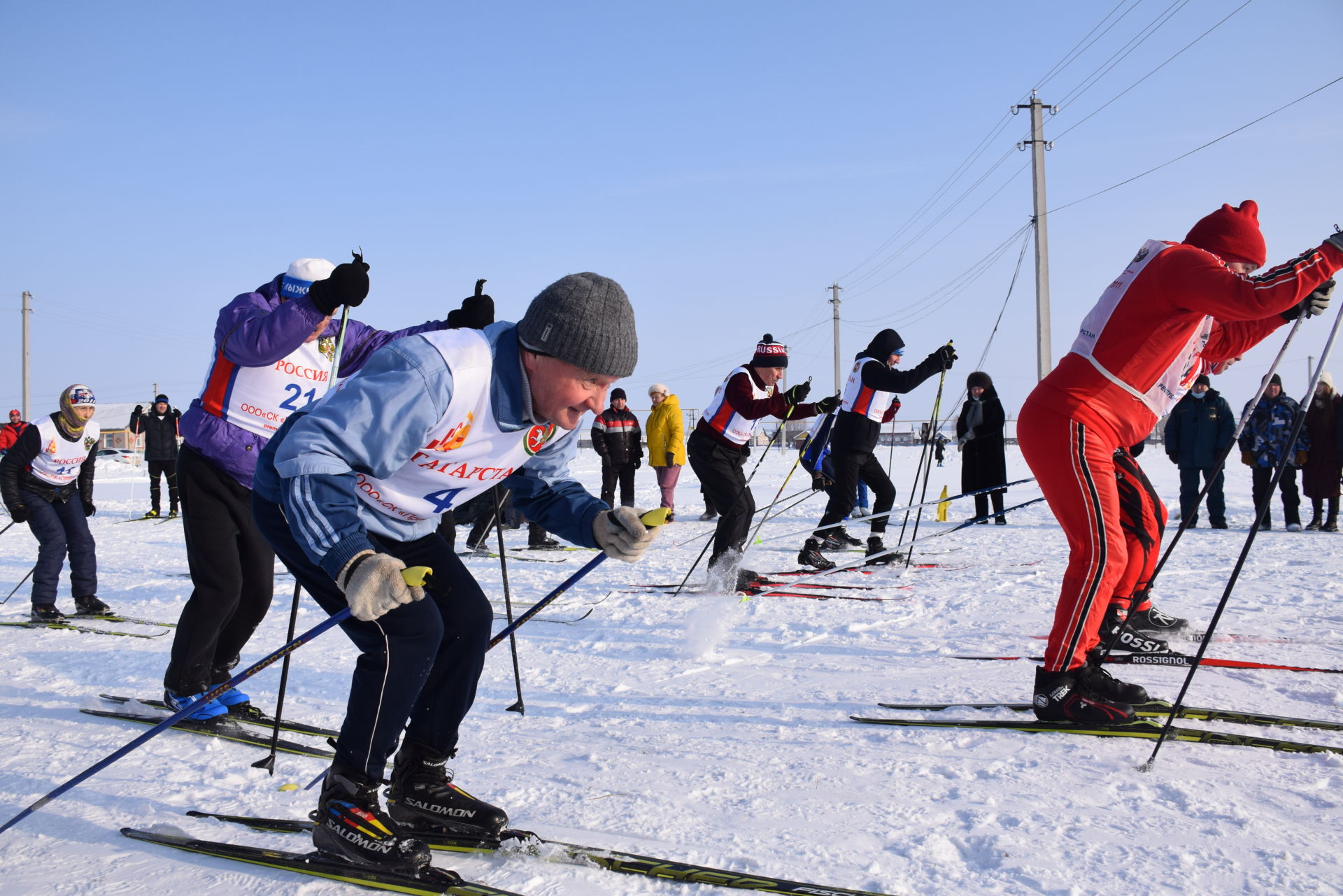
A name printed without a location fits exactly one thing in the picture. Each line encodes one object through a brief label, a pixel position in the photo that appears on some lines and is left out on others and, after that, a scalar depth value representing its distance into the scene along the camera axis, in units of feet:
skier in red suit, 9.99
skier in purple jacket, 11.14
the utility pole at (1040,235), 55.11
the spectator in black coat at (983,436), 35.73
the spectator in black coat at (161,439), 44.62
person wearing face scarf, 20.21
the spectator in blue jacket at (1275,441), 30.91
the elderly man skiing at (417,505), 6.44
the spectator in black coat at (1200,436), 31.63
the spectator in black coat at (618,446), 38.37
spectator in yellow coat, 38.01
